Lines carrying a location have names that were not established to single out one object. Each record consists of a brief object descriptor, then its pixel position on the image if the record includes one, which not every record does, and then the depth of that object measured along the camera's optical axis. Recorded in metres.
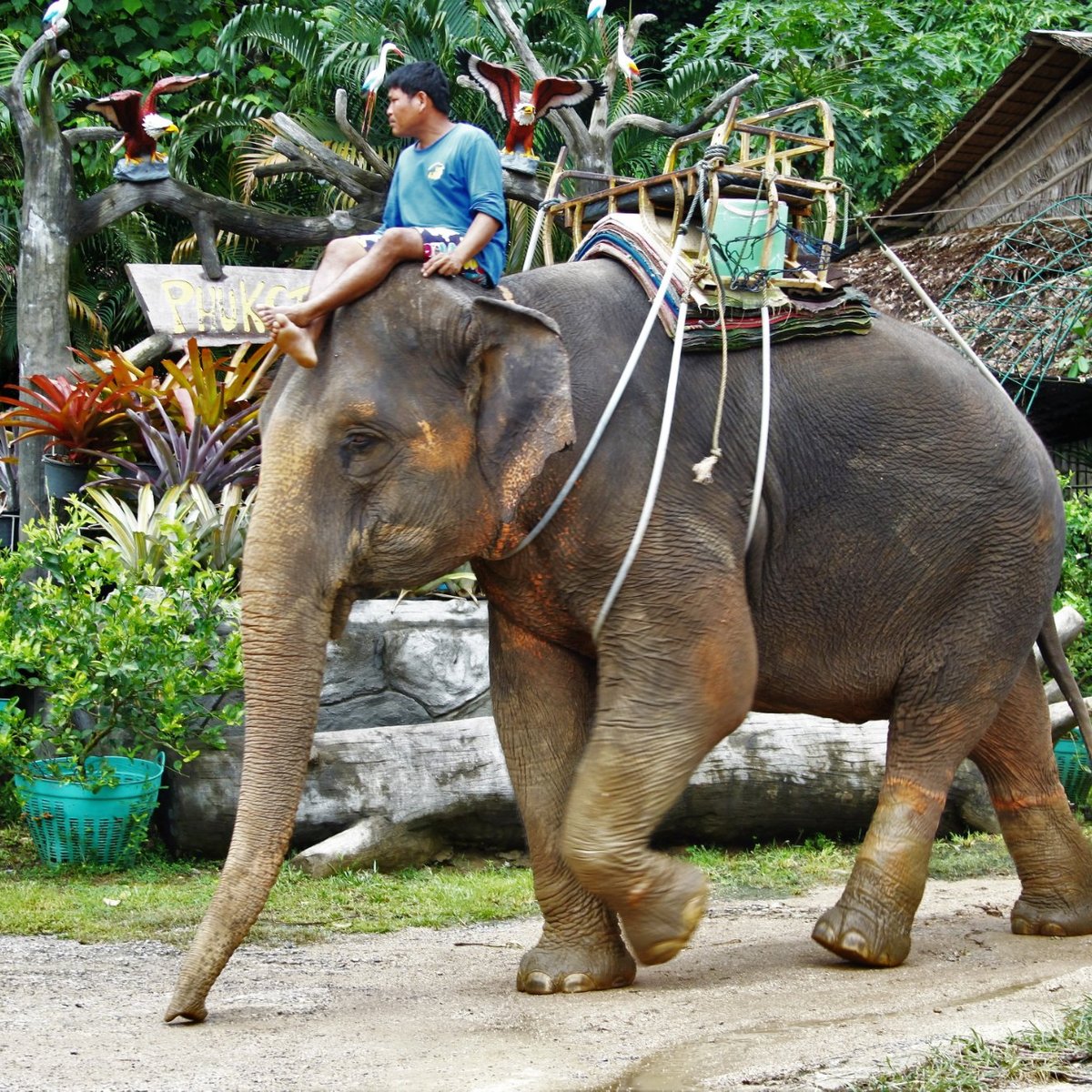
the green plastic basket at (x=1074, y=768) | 16.06
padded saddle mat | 8.96
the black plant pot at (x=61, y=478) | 16.61
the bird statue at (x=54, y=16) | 16.06
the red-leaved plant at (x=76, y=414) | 16.20
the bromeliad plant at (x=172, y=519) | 15.24
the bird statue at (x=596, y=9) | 17.25
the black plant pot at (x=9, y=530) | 17.72
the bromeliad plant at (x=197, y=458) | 16.30
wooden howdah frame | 9.40
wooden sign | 19.22
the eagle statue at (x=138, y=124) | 17.09
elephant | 8.01
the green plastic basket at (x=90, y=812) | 13.02
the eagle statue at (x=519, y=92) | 16.41
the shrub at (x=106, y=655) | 12.94
